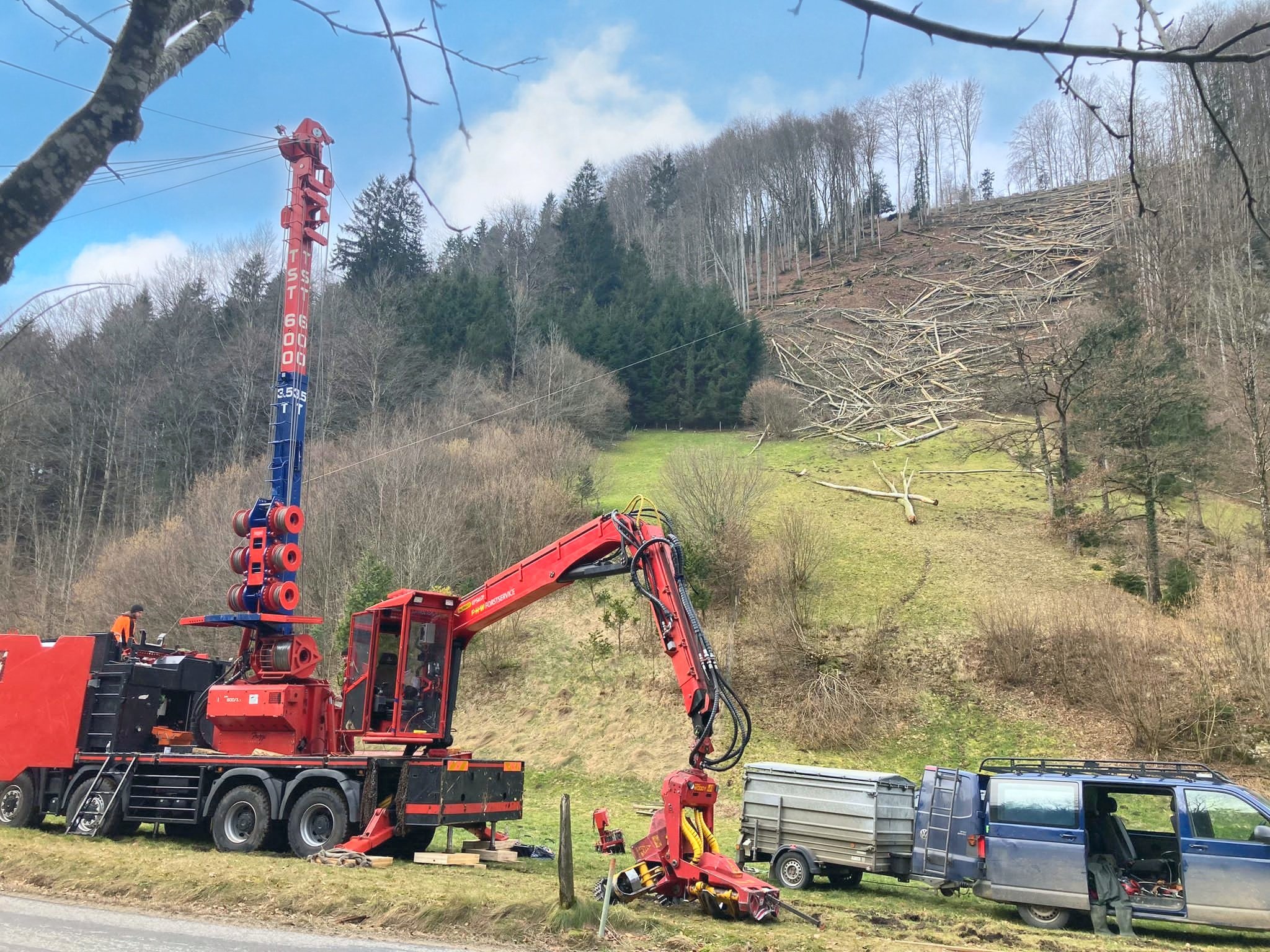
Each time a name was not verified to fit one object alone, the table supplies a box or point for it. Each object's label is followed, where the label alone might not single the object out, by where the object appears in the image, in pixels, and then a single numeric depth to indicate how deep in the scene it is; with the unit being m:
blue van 10.40
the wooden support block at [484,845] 13.12
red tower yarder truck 10.62
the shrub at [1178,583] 23.80
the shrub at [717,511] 26.75
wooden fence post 8.51
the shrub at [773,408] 48.62
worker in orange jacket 16.34
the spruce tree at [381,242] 52.59
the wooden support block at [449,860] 12.12
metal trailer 12.50
